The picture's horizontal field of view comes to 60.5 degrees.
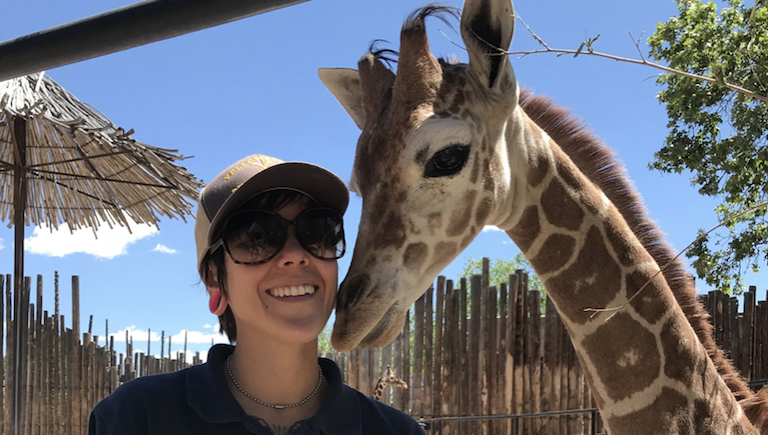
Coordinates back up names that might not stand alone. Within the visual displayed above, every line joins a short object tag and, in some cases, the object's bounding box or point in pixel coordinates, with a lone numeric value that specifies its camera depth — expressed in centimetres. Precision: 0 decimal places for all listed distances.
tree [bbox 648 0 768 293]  767
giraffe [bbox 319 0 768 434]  188
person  128
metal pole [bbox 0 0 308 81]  99
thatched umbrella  479
